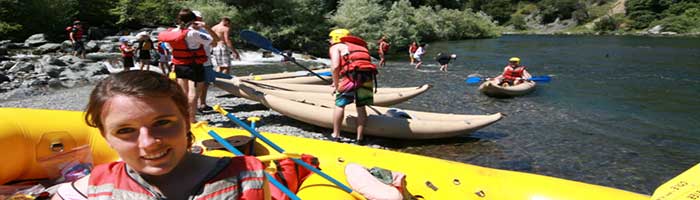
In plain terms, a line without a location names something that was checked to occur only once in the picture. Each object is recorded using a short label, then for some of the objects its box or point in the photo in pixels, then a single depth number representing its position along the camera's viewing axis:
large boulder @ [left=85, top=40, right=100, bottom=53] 15.28
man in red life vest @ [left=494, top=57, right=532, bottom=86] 9.01
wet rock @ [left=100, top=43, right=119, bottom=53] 15.59
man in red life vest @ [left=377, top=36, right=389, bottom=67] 14.45
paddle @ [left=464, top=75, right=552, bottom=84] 9.76
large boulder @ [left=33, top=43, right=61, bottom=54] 14.24
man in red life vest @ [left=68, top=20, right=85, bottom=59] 12.95
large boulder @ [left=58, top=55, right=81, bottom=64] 11.26
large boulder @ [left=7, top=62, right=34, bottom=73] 10.50
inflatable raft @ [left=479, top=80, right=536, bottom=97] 8.48
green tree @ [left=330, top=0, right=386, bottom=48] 19.58
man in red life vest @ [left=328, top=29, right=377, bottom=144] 4.68
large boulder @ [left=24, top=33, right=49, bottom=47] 15.23
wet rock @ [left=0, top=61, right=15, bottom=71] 10.81
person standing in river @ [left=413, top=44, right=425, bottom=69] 14.33
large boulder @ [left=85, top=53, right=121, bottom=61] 13.84
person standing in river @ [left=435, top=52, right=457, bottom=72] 12.99
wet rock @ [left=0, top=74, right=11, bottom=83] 9.34
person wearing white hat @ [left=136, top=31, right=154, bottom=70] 8.95
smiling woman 1.16
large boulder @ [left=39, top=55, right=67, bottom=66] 10.63
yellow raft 2.34
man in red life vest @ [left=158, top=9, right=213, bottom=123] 4.79
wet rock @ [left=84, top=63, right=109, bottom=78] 10.39
